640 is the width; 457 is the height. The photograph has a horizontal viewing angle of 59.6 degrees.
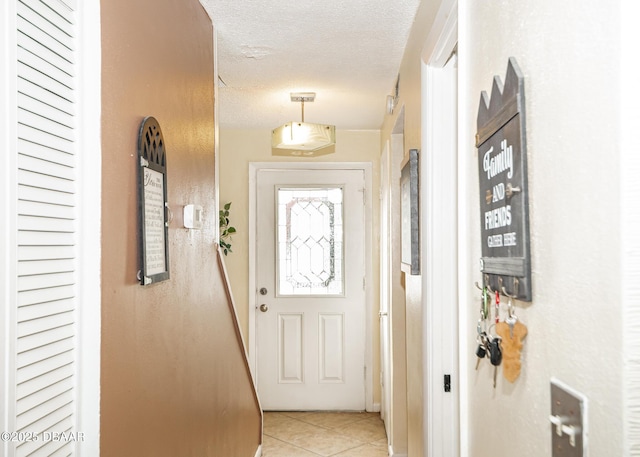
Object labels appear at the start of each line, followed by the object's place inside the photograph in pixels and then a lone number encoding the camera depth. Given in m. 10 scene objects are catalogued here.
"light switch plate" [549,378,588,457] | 0.75
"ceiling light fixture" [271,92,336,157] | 3.24
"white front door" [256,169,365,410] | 4.70
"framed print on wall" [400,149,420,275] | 2.34
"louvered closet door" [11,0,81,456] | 1.06
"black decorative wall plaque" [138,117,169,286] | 1.55
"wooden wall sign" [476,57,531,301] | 0.95
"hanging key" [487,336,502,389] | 1.09
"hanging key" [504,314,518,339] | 1.02
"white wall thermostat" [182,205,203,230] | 2.03
